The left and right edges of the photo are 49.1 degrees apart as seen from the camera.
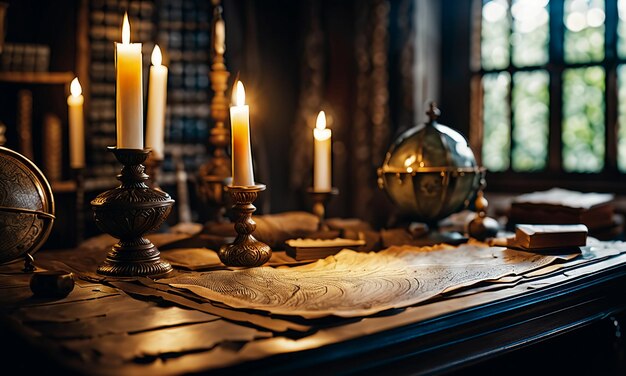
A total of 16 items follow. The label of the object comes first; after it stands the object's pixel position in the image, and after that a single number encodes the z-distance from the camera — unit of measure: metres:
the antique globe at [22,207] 1.59
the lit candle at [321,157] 2.18
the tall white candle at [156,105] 2.05
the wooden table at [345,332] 1.04
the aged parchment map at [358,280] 1.34
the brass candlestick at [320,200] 2.18
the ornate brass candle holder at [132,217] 1.62
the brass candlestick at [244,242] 1.74
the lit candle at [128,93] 1.63
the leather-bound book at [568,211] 2.37
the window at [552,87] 3.80
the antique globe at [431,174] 2.21
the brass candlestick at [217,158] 2.33
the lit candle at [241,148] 1.75
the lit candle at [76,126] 2.21
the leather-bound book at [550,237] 1.95
